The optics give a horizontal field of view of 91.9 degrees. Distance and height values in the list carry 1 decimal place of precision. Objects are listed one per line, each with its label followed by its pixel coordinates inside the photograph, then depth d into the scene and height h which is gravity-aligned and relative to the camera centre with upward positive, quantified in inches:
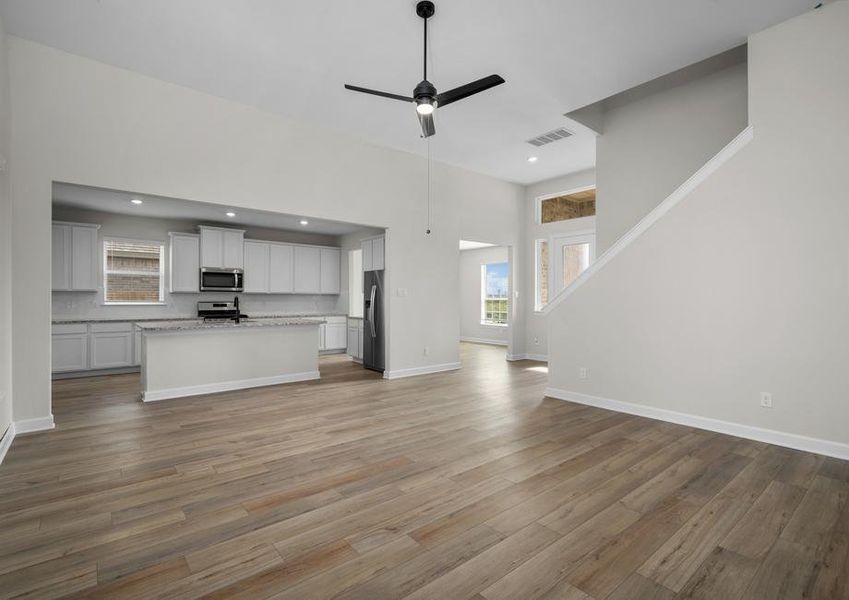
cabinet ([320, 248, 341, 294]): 363.9 +22.3
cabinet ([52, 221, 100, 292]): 257.1 +24.1
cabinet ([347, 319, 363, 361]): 308.5 -33.5
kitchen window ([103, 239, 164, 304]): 283.7 +16.5
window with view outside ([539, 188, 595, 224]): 294.7 +66.5
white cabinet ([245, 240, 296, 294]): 325.4 +22.2
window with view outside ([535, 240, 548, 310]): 319.6 +18.6
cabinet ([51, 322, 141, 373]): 247.9 -32.8
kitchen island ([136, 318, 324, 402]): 190.9 -31.4
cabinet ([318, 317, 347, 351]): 346.6 -33.6
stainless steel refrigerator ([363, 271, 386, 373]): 258.7 -17.7
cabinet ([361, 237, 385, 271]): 259.1 +26.8
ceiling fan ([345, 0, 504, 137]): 124.0 +62.7
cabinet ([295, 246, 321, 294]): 350.0 +21.8
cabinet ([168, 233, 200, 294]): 291.7 +23.3
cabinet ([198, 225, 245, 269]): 300.4 +35.4
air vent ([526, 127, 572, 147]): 225.1 +89.5
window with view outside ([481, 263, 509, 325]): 426.0 +1.8
